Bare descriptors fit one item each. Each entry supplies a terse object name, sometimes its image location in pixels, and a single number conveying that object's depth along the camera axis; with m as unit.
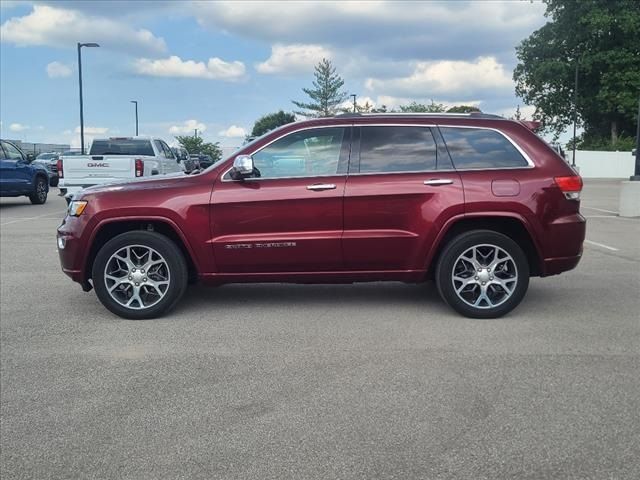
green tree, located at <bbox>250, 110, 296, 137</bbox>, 84.69
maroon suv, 5.75
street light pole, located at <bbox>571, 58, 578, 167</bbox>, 41.52
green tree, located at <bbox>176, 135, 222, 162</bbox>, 71.31
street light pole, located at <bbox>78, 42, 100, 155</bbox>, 35.12
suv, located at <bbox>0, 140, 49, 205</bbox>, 17.42
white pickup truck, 14.14
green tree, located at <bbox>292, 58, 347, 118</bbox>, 67.25
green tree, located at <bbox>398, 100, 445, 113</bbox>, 58.09
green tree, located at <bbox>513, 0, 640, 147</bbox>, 43.50
